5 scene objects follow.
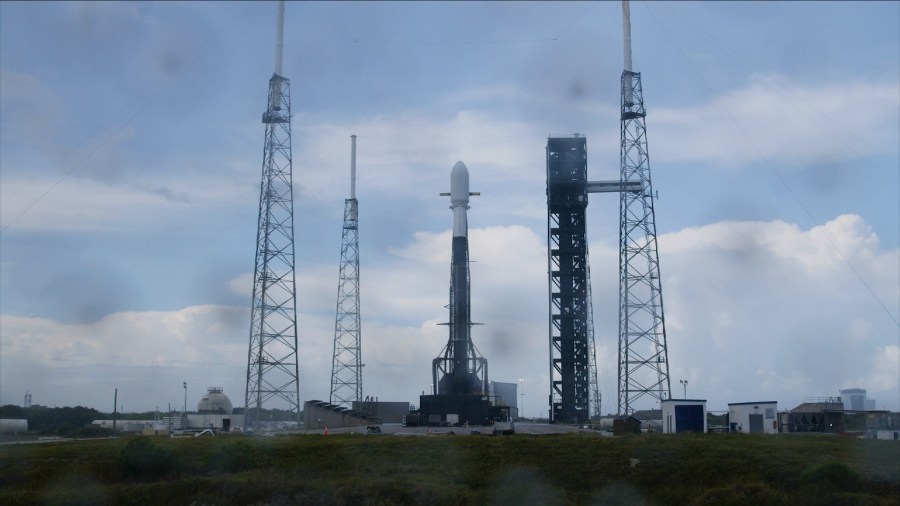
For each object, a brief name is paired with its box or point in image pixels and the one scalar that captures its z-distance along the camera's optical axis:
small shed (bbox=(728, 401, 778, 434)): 53.97
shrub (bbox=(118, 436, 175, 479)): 39.50
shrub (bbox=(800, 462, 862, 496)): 33.97
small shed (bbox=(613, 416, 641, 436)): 53.84
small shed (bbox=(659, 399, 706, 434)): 51.90
